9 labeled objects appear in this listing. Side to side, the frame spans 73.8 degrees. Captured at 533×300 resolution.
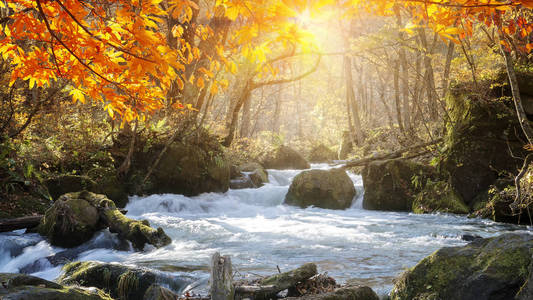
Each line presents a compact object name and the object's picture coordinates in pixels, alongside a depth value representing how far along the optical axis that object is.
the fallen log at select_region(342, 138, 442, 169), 12.55
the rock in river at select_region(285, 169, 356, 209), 11.98
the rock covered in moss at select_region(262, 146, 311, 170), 20.60
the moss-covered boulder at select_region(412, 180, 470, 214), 9.75
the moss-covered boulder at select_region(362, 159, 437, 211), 10.85
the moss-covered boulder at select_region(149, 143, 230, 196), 11.66
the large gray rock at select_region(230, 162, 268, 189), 14.20
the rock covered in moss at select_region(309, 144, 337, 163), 26.88
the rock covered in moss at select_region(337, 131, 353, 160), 24.84
